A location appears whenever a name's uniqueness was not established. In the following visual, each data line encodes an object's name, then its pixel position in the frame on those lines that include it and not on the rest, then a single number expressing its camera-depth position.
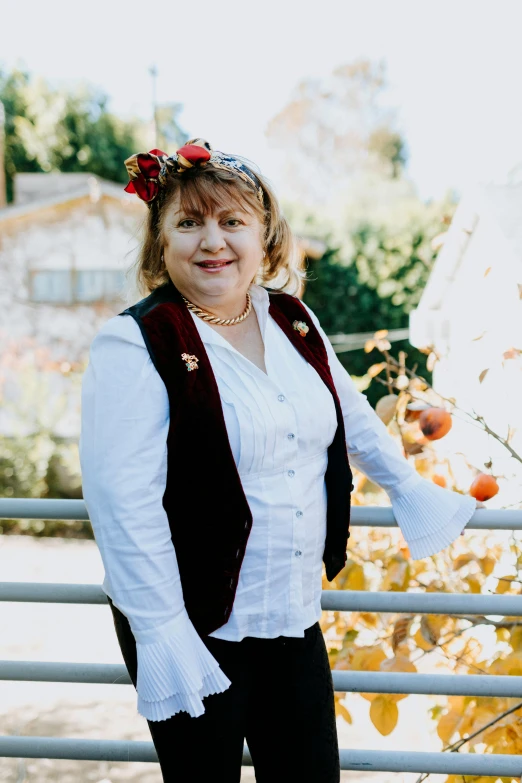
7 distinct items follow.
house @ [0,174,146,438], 12.04
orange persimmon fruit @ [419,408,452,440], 1.70
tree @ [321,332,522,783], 1.72
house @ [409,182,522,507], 3.65
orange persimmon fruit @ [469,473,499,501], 1.60
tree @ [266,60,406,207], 28.97
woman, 1.15
